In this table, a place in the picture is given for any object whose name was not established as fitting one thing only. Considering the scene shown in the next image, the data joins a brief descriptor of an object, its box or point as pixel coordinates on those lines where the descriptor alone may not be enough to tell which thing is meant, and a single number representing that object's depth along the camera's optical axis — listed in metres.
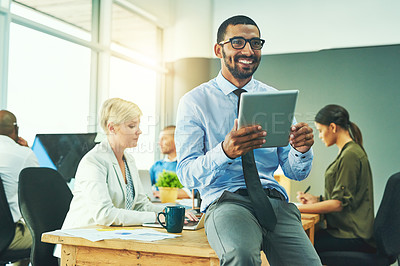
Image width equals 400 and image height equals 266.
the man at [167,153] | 4.62
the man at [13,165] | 2.93
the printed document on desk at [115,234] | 1.56
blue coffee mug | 1.69
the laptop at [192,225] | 1.81
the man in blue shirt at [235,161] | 1.49
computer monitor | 3.07
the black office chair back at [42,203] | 2.17
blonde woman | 2.00
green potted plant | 2.94
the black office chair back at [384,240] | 2.64
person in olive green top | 2.87
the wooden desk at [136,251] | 1.44
